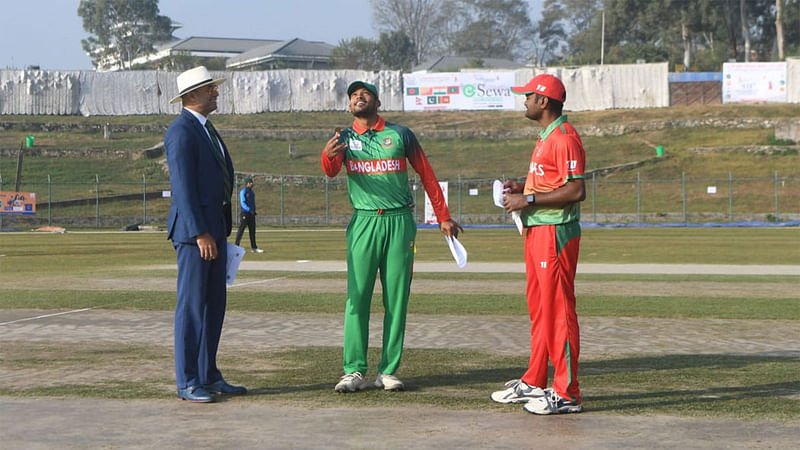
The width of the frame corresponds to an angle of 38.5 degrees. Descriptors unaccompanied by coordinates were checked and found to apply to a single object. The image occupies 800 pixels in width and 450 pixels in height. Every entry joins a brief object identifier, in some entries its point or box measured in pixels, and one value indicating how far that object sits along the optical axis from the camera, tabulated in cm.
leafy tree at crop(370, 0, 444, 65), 13888
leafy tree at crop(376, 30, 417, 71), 13200
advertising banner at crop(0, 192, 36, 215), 4869
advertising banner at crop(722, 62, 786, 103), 7362
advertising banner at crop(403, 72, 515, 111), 7438
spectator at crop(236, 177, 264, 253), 2911
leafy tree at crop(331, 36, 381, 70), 13000
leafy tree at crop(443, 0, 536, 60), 14875
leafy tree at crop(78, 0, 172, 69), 14875
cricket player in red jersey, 730
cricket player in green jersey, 820
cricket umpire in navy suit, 779
